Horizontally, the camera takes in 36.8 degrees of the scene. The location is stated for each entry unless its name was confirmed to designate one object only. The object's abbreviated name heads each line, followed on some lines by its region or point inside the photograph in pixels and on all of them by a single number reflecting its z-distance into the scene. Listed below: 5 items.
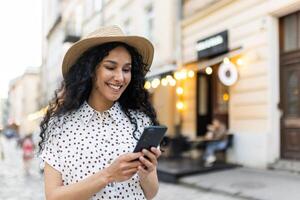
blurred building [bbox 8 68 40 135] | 68.06
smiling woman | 1.92
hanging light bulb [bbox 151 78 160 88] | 14.51
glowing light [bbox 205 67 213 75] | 12.69
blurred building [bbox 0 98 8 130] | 101.94
